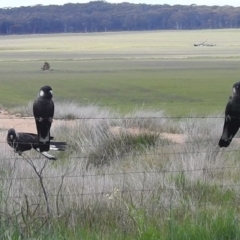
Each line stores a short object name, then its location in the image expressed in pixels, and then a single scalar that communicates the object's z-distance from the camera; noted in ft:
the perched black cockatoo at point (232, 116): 43.68
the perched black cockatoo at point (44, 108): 43.02
